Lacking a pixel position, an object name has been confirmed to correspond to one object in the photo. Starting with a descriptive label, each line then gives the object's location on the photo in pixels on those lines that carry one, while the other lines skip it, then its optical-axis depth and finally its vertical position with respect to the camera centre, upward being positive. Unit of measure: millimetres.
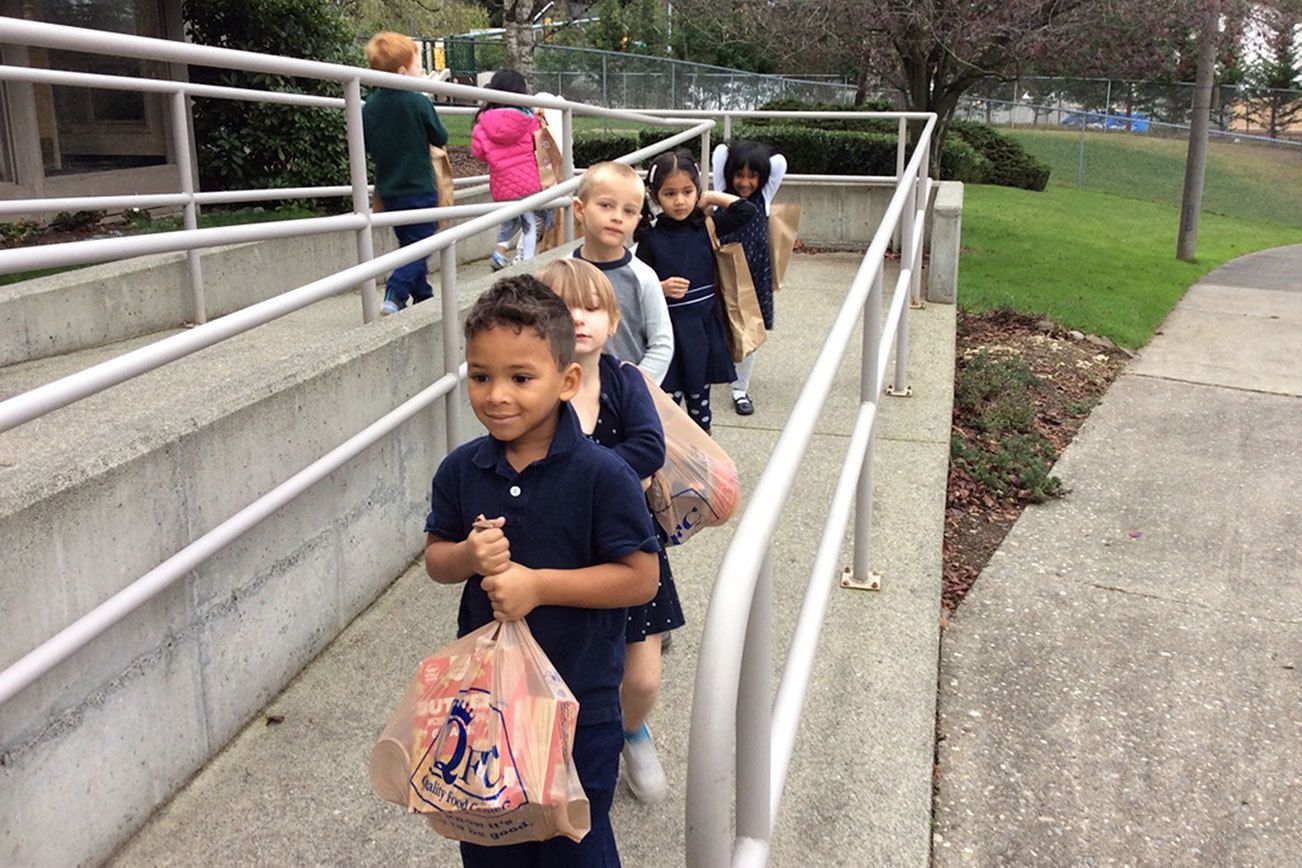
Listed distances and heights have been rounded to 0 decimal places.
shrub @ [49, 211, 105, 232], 8000 -621
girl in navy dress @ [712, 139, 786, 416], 4953 -260
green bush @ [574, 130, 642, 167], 17078 -346
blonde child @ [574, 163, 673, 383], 3230 -374
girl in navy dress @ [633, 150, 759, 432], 4273 -512
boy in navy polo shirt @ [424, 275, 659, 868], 1861 -609
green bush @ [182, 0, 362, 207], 9461 +36
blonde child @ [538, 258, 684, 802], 2438 -571
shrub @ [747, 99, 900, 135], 18167 +214
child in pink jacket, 7078 -154
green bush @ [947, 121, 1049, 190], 20656 -649
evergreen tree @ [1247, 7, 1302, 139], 12586 +890
